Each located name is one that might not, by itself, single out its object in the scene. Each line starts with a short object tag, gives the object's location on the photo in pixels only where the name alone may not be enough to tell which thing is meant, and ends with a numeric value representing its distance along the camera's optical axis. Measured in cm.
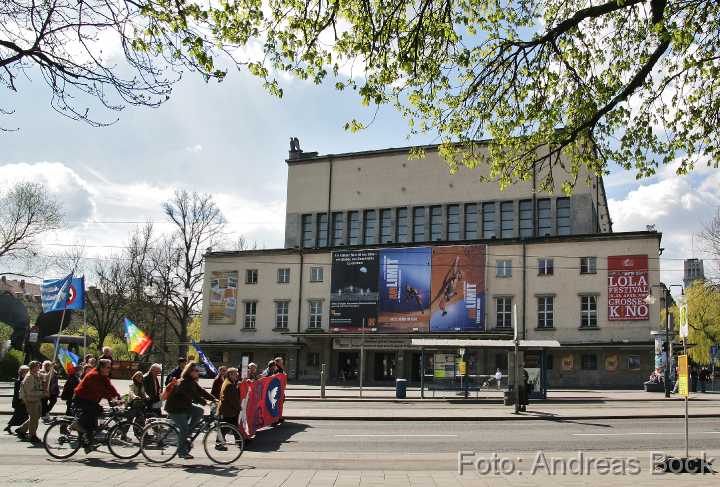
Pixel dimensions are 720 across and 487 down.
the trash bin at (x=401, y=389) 3162
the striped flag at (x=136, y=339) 3011
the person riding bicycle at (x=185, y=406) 1277
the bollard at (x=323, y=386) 3167
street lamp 3503
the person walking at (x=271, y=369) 2052
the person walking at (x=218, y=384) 1755
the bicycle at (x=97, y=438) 1280
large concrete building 4581
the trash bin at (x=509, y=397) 2790
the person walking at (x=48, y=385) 1680
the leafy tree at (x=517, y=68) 1122
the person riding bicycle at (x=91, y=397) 1309
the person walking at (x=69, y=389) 1739
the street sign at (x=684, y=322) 1263
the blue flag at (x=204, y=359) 3039
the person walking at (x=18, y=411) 1669
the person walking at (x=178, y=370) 1965
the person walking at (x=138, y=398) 1451
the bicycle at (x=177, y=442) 1234
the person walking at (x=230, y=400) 1491
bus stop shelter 2875
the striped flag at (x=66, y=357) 3052
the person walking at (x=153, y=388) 1673
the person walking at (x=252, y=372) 1833
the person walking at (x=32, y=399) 1530
